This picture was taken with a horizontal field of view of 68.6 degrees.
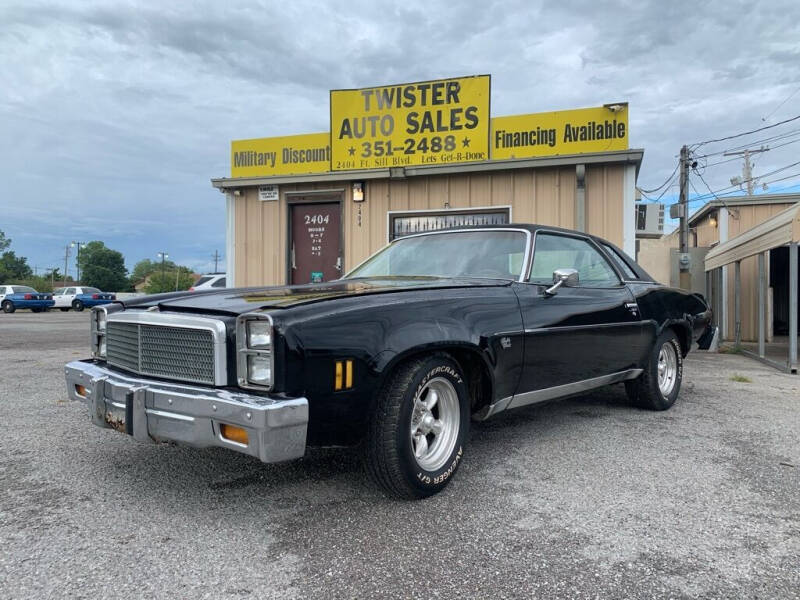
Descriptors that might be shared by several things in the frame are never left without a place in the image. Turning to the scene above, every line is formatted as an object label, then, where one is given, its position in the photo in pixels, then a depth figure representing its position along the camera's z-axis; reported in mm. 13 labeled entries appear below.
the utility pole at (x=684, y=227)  12039
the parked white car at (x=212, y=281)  12812
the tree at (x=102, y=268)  100438
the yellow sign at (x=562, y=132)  7820
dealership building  7863
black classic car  2420
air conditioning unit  10992
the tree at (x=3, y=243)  80688
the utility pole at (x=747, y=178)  35241
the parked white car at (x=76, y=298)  32344
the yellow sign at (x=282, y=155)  9102
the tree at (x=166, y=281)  81375
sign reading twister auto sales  8414
